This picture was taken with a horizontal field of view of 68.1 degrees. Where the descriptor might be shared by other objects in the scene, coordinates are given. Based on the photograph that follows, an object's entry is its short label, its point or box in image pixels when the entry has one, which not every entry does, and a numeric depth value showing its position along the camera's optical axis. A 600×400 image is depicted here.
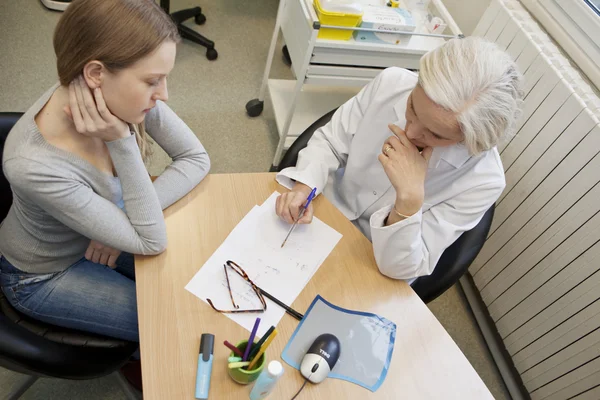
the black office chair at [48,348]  0.96
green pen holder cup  0.83
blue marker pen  0.84
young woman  0.89
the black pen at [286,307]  0.99
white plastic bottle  0.79
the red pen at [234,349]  0.84
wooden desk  0.88
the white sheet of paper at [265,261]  0.99
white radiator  1.42
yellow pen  0.81
